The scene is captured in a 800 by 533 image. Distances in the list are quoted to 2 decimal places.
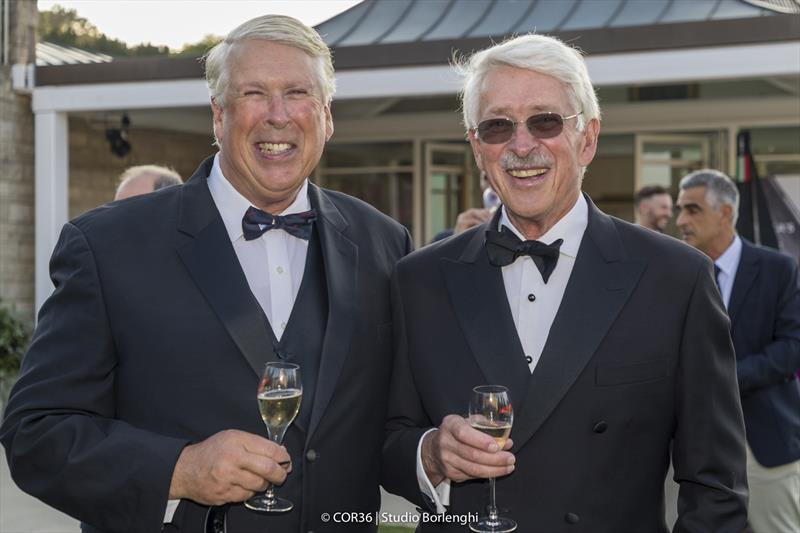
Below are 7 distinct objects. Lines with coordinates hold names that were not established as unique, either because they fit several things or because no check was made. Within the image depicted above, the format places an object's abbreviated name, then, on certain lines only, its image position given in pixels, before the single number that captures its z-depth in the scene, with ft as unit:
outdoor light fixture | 45.37
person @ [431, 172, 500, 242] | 25.30
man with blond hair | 8.55
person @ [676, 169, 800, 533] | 19.08
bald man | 19.85
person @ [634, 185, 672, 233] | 28.25
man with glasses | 9.07
